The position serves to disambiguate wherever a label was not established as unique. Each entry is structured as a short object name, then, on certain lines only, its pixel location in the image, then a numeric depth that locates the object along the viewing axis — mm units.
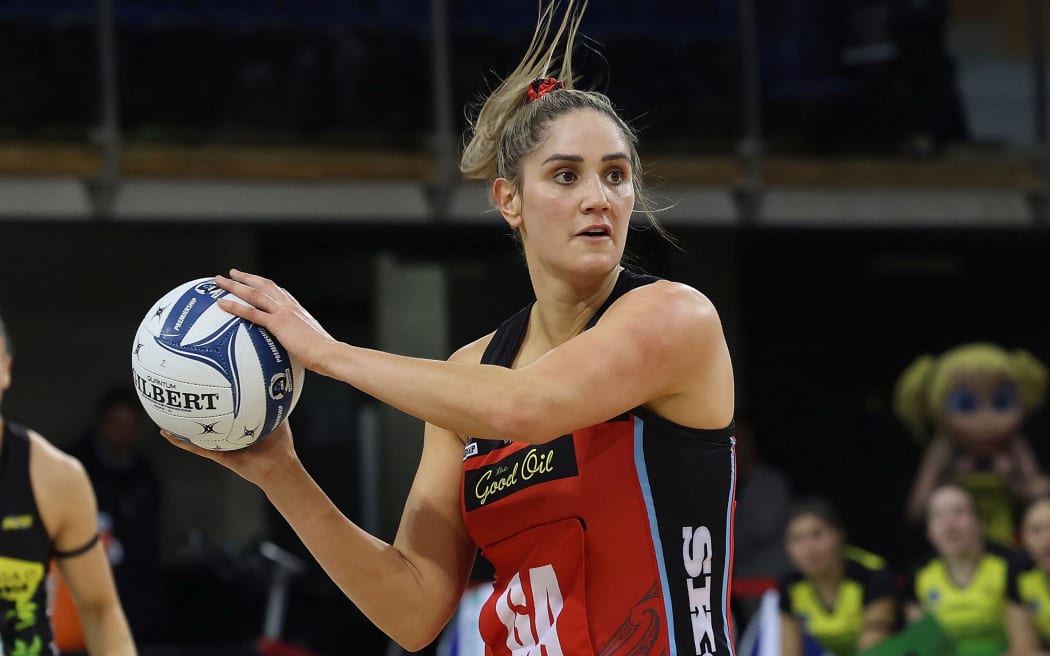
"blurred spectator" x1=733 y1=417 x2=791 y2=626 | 14602
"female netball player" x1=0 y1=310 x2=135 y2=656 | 6906
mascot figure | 14094
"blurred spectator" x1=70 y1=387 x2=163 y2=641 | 14492
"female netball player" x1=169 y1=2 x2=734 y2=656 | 4016
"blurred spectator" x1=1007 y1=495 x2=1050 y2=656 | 11734
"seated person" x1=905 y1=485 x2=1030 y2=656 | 11969
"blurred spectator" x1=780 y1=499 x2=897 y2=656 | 12344
